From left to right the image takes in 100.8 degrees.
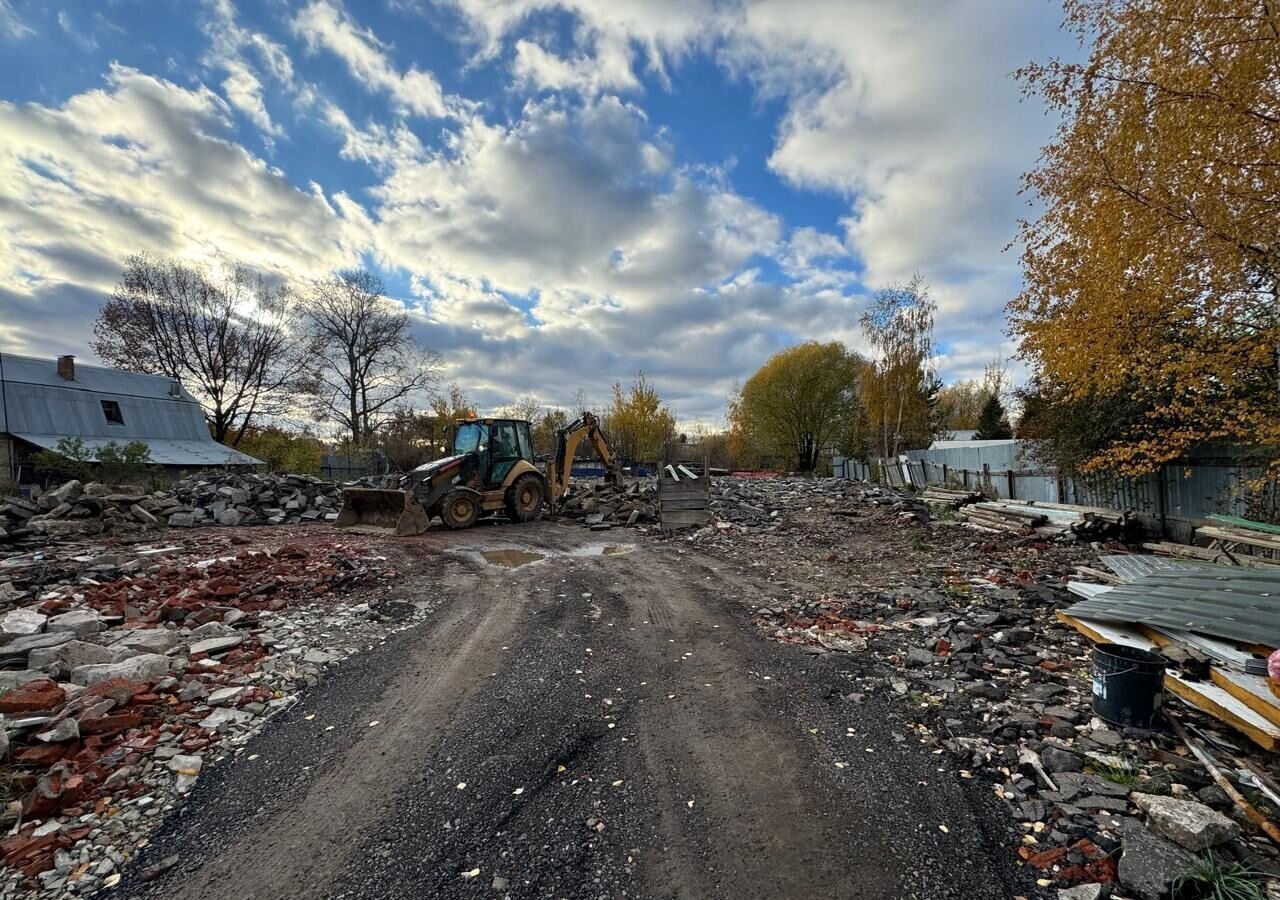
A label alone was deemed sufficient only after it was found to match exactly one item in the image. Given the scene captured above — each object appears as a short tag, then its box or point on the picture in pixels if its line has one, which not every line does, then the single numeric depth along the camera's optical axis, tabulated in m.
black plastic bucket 3.31
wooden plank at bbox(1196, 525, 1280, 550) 6.69
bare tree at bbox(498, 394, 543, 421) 44.41
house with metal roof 20.25
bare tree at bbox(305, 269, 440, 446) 31.08
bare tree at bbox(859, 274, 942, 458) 25.89
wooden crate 12.42
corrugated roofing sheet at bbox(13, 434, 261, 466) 21.66
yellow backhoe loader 12.12
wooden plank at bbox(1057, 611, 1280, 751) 2.87
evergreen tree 30.30
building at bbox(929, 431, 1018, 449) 17.64
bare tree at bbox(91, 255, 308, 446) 27.03
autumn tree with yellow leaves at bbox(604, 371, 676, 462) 42.47
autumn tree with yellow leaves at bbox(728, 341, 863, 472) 33.72
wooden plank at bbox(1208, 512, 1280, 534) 7.11
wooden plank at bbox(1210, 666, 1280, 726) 2.97
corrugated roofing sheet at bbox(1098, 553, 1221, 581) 5.93
